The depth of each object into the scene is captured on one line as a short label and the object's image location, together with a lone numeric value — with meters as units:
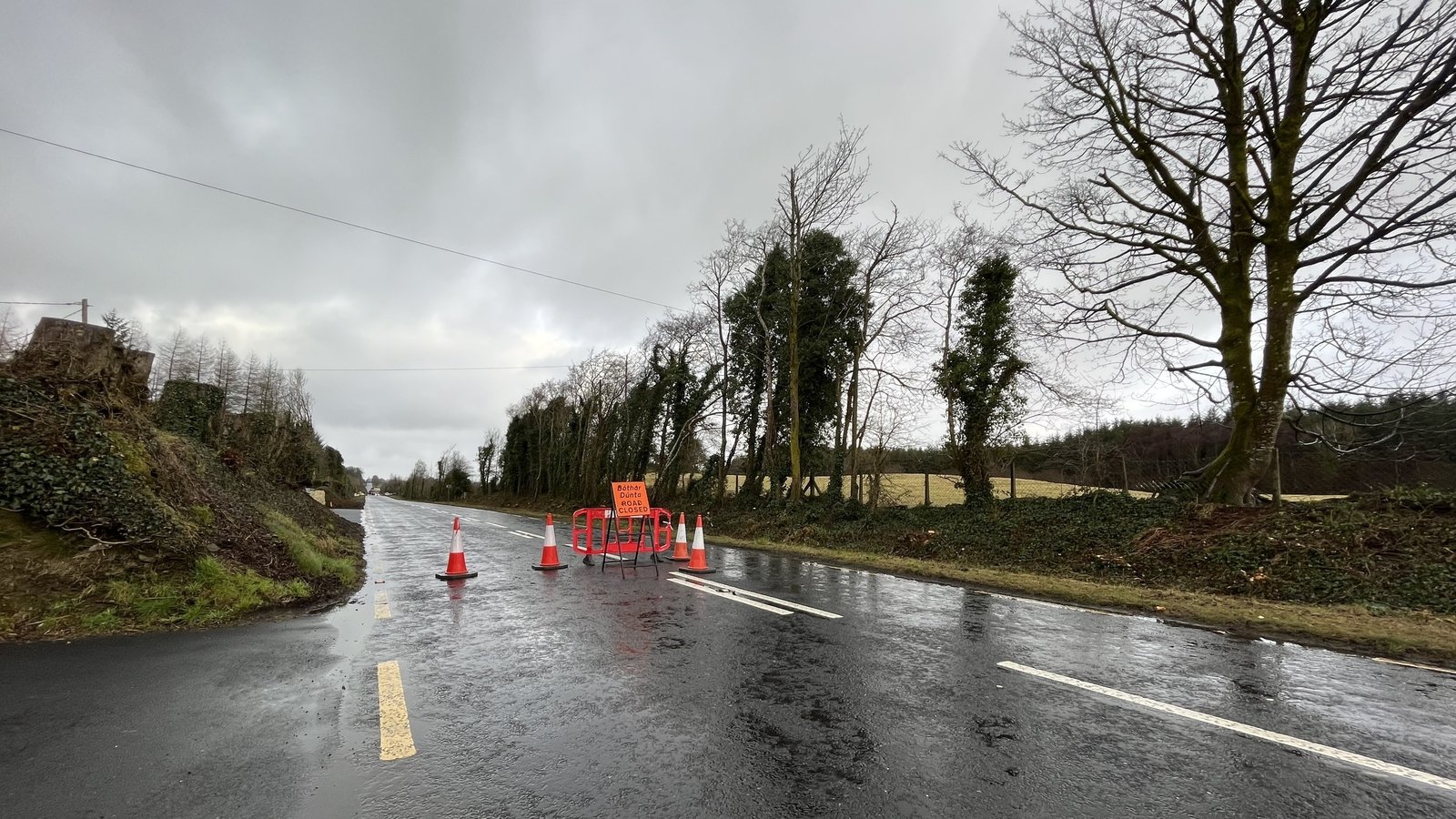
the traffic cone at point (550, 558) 10.12
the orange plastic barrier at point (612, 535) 10.64
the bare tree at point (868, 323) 19.45
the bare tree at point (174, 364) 40.09
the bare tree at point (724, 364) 24.61
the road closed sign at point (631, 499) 11.18
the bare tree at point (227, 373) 41.84
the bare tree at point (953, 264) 16.80
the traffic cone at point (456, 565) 9.21
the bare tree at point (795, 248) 20.19
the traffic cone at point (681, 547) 11.37
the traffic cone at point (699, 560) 10.21
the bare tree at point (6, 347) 7.48
